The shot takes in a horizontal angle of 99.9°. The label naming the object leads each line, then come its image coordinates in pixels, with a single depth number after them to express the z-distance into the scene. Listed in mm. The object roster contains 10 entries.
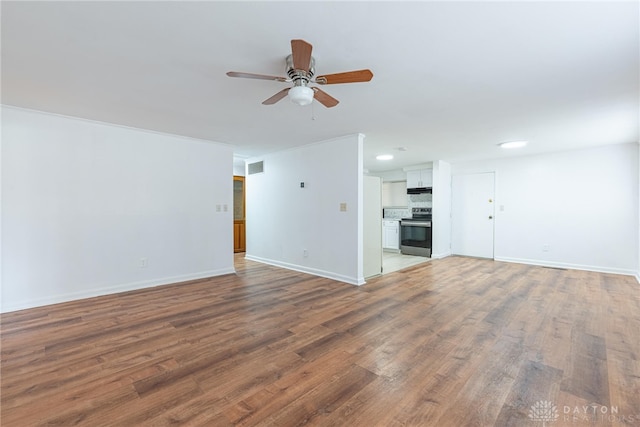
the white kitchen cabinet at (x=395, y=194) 8016
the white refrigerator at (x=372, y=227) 4691
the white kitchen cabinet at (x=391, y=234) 7520
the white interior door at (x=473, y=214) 6430
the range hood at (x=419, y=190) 7027
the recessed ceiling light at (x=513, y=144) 4730
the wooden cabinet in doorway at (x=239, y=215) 7598
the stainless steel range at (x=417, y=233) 6805
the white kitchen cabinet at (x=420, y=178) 6970
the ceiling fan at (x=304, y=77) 1847
